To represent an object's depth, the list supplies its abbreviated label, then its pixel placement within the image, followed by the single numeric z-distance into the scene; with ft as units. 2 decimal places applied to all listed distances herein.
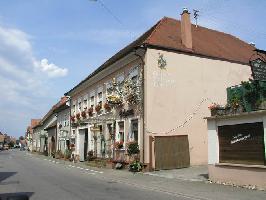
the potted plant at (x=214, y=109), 53.99
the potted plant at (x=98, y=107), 101.71
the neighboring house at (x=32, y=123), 349.25
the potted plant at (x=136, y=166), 73.46
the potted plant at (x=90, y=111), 110.33
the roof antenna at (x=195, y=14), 101.03
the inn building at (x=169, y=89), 75.51
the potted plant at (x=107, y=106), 94.31
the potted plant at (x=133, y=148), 76.33
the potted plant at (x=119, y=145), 85.56
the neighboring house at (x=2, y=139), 475.27
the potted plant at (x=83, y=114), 117.48
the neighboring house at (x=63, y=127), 146.00
